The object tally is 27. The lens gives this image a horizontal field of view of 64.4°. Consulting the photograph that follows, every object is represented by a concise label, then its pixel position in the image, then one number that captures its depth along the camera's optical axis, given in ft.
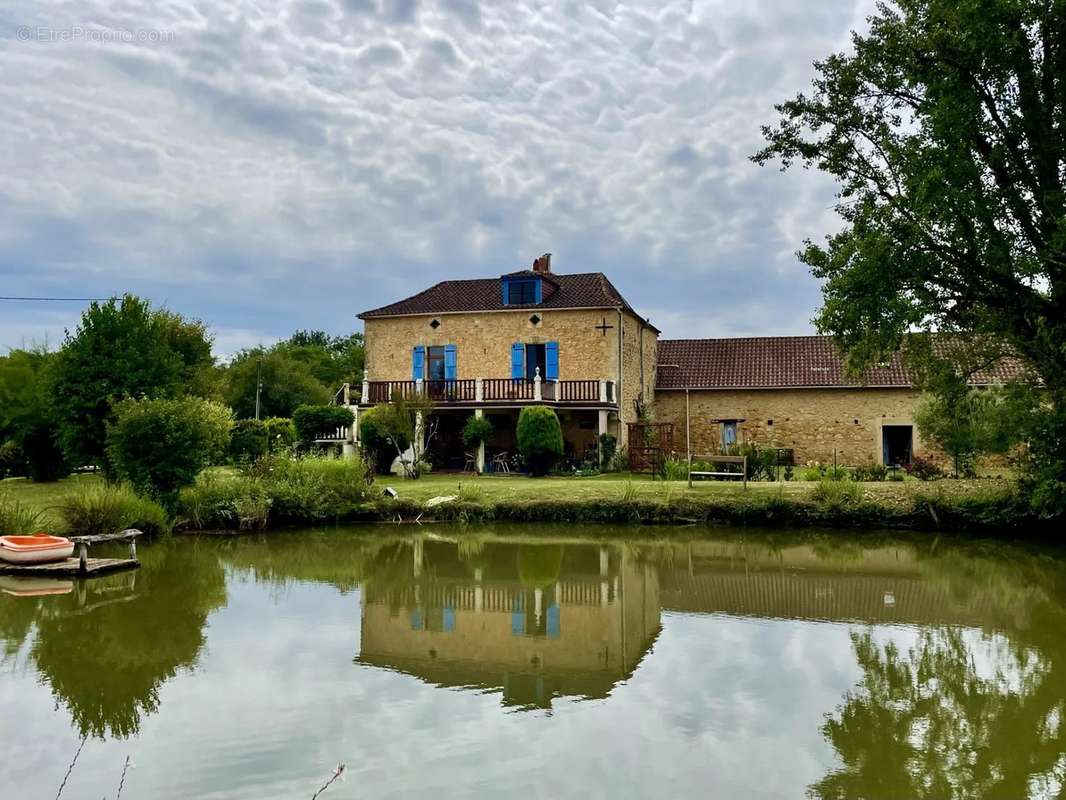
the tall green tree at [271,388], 149.07
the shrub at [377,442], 73.87
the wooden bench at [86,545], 37.86
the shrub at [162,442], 51.03
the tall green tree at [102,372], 57.62
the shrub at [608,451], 79.20
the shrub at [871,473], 64.95
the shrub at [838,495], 54.44
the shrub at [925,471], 62.18
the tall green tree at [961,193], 43.45
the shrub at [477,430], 77.56
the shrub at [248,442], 72.87
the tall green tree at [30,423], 71.77
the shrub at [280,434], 77.05
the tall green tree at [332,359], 171.94
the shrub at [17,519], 44.19
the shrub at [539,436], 73.67
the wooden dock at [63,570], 37.93
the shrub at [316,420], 82.23
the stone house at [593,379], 82.94
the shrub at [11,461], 80.28
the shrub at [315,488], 56.54
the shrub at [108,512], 47.03
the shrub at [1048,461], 46.29
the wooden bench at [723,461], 61.03
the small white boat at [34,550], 38.60
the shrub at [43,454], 72.23
